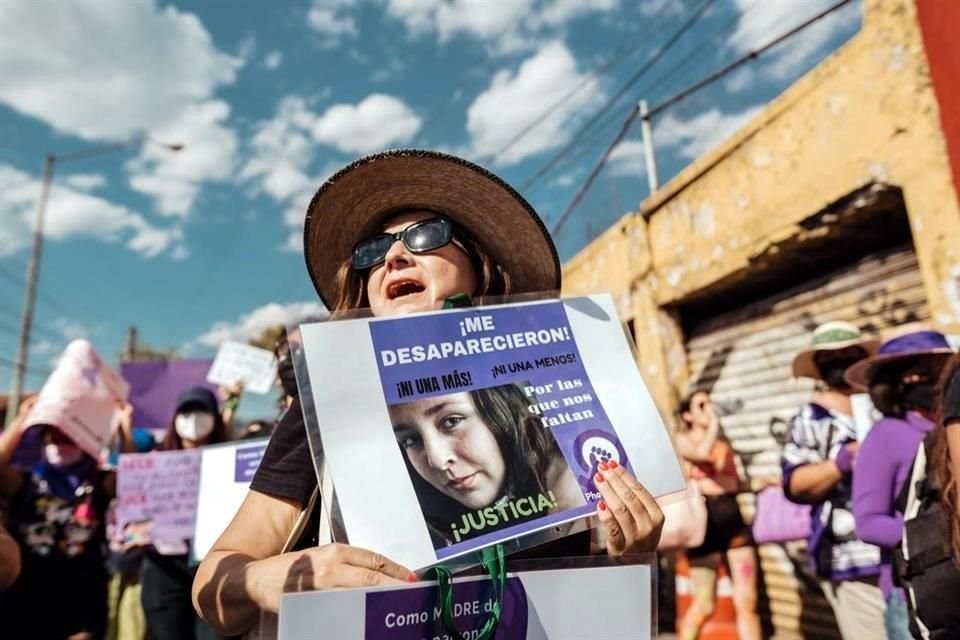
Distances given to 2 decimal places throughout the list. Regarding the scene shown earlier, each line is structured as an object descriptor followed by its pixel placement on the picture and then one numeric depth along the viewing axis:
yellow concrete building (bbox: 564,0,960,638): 3.90
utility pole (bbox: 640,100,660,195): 7.21
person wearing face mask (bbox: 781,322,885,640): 3.08
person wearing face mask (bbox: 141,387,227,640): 3.71
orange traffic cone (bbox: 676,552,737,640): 4.56
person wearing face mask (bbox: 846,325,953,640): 2.44
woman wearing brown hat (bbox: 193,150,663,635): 0.93
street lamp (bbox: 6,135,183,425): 14.27
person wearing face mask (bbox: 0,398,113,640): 3.38
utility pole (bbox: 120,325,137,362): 34.89
